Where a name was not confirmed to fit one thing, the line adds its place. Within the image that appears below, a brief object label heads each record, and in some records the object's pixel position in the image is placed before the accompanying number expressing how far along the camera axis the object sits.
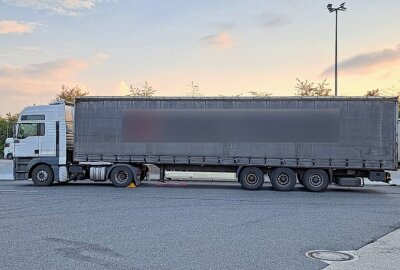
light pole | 26.94
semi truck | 16.50
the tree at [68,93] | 48.88
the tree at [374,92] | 43.53
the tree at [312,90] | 37.50
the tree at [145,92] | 38.72
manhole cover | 6.71
